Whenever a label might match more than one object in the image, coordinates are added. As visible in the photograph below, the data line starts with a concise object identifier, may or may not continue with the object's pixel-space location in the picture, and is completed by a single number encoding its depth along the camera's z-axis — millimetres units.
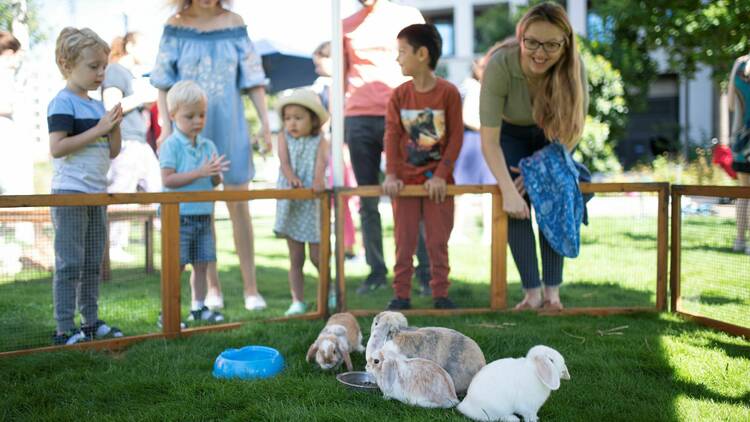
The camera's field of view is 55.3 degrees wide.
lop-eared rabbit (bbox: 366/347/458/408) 2232
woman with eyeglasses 3492
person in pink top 4441
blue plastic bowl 2631
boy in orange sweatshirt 3791
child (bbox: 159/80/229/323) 3486
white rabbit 2057
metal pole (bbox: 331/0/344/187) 3781
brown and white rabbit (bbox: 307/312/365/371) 2652
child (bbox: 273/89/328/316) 3908
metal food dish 2428
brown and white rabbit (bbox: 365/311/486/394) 2355
